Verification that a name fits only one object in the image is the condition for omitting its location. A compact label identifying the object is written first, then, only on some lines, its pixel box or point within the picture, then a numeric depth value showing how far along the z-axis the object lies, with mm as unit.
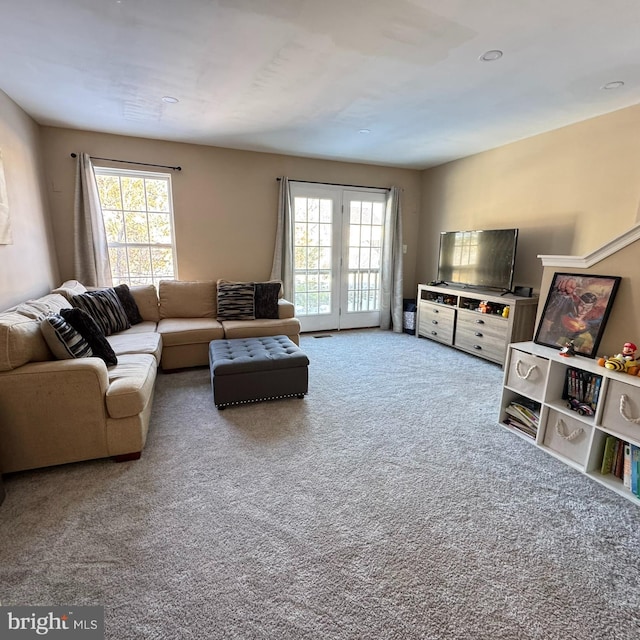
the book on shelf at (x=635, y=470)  1810
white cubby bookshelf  1820
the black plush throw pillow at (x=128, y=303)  3615
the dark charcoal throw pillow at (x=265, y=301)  3955
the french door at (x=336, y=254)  4977
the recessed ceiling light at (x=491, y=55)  2118
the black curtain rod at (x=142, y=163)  3831
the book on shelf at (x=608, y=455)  1952
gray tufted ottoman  2645
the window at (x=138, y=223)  4082
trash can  5211
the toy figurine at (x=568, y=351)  2195
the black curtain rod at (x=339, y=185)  4841
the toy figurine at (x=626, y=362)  1862
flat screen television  3845
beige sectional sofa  1822
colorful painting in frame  2113
